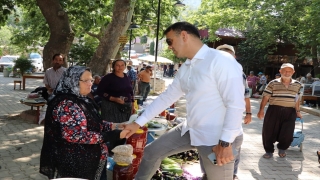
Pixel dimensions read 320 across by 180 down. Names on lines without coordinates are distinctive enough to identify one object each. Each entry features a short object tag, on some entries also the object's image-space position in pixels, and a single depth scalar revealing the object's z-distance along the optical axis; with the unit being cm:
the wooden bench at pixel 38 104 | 833
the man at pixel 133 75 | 1359
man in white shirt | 266
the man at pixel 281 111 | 616
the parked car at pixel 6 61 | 3826
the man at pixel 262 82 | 2156
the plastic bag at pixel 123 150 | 367
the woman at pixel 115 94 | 612
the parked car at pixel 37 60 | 3952
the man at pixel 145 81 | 1391
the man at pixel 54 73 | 711
